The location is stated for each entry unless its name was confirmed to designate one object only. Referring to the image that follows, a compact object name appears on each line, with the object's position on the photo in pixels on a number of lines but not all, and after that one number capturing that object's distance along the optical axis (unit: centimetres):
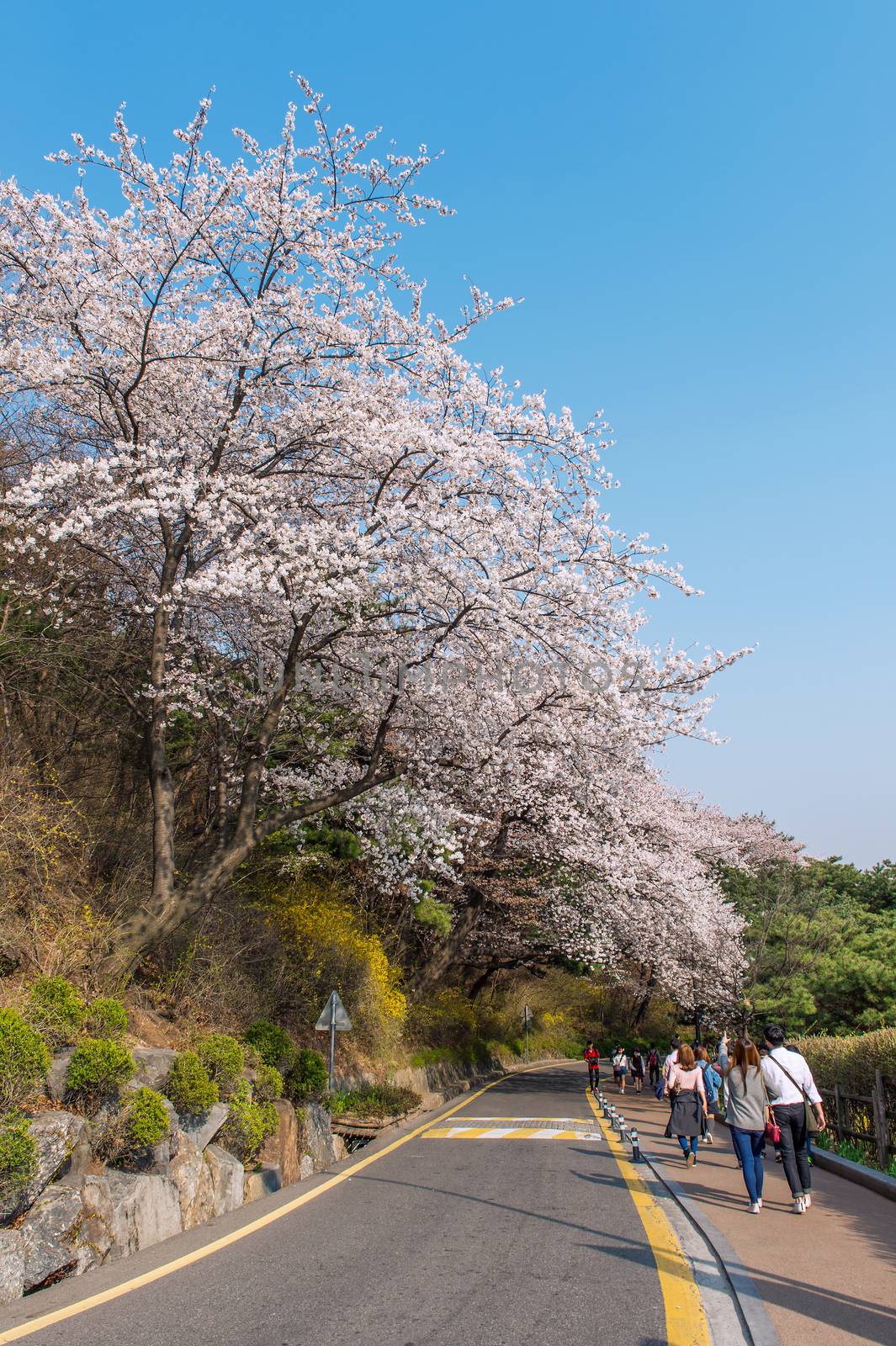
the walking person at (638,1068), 3212
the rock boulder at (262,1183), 944
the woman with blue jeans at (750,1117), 888
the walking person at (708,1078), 1580
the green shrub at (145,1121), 725
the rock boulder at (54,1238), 599
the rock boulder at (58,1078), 702
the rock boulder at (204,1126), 846
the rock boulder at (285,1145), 1047
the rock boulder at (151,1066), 818
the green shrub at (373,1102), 1625
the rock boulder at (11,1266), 570
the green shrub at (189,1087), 835
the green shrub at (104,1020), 786
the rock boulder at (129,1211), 674
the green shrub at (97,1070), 705
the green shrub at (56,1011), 731
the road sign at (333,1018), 1366
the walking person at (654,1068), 3022
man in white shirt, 883
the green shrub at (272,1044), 1138
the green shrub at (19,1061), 604
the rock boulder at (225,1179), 862
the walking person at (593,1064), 2855
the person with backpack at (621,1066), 3174
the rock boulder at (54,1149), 596
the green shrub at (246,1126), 935
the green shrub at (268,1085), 1055
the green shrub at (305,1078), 1184
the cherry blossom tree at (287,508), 994
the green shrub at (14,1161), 570
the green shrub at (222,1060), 936
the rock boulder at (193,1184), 791
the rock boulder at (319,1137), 1184
